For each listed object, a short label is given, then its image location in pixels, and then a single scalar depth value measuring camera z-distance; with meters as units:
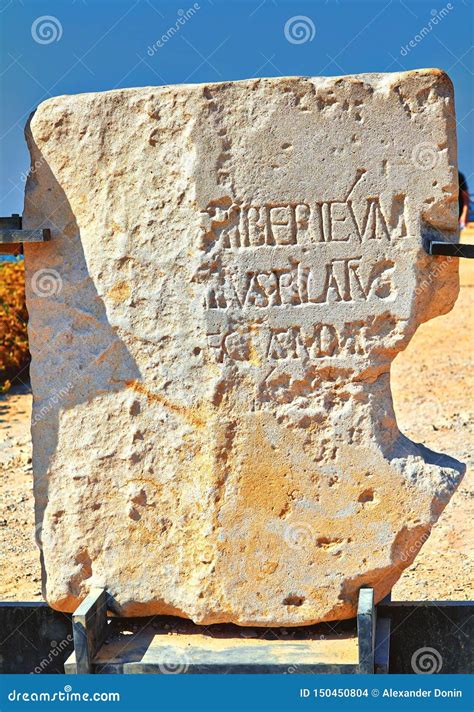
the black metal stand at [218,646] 3.57
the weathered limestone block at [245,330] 3.67
